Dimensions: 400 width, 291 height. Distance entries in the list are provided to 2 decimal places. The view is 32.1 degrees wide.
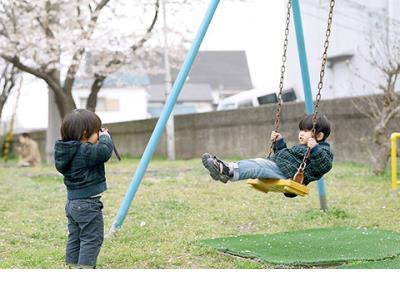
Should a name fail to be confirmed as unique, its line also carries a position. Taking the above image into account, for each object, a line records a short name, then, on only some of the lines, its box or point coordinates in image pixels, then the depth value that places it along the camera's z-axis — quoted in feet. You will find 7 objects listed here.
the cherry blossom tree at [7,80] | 91.40
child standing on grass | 14.32
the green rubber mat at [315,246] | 16.53
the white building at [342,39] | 52.85
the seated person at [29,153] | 56.04
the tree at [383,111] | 34.55
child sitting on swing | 16.44
